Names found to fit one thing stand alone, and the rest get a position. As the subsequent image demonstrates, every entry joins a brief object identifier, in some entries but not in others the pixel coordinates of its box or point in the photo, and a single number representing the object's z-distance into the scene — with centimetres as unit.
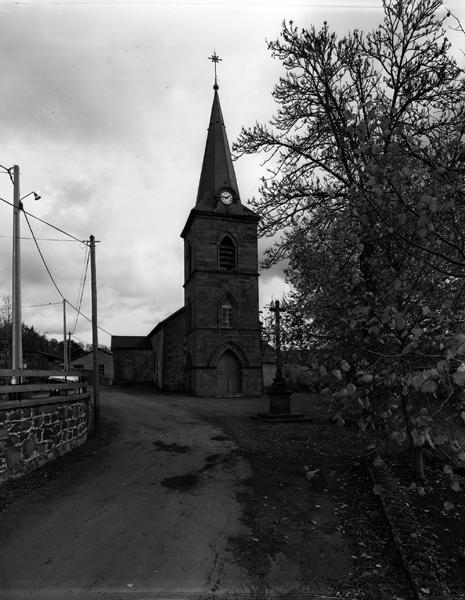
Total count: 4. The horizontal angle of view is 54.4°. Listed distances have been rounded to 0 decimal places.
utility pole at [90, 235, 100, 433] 1467
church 2956
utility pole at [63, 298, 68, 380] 4171
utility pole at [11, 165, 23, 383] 1530
